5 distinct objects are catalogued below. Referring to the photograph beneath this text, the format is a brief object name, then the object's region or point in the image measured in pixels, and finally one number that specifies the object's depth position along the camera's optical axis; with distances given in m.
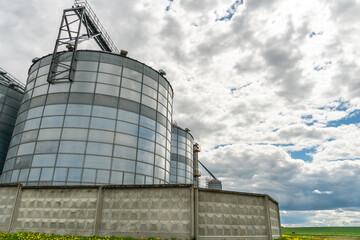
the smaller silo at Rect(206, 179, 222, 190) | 65.19
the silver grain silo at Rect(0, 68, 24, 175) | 27.73
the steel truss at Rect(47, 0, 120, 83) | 24.27
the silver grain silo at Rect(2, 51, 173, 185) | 21.44
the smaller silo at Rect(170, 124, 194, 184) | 45.22
